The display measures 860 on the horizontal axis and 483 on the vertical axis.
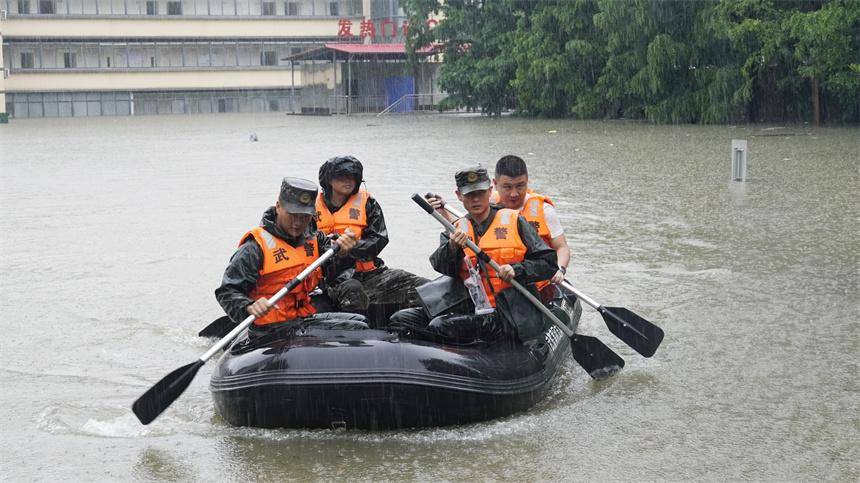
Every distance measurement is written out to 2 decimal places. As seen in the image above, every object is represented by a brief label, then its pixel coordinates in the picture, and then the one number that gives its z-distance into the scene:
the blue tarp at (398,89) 62.47
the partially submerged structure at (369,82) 60.44
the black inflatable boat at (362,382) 6.03
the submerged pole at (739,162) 17.66
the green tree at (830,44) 28.48
